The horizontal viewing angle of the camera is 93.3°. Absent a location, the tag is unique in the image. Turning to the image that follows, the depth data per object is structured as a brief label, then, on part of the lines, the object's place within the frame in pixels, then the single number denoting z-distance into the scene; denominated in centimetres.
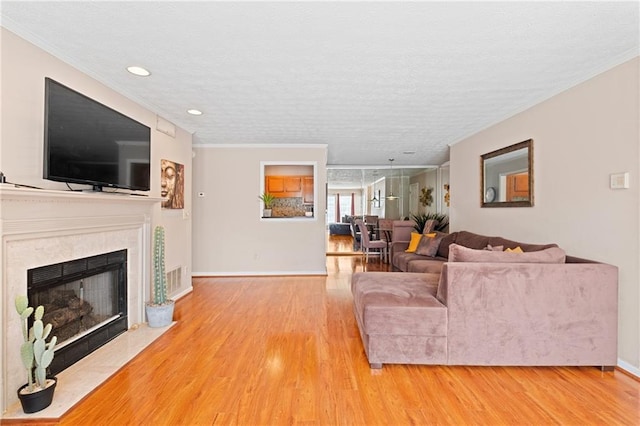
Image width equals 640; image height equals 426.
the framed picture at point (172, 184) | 383
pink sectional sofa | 229
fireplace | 184
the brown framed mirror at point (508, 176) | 350
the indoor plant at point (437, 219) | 758
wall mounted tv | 205
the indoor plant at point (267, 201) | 550
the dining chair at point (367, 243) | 708
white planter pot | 313
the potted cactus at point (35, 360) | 175
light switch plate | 234
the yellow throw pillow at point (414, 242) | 554
